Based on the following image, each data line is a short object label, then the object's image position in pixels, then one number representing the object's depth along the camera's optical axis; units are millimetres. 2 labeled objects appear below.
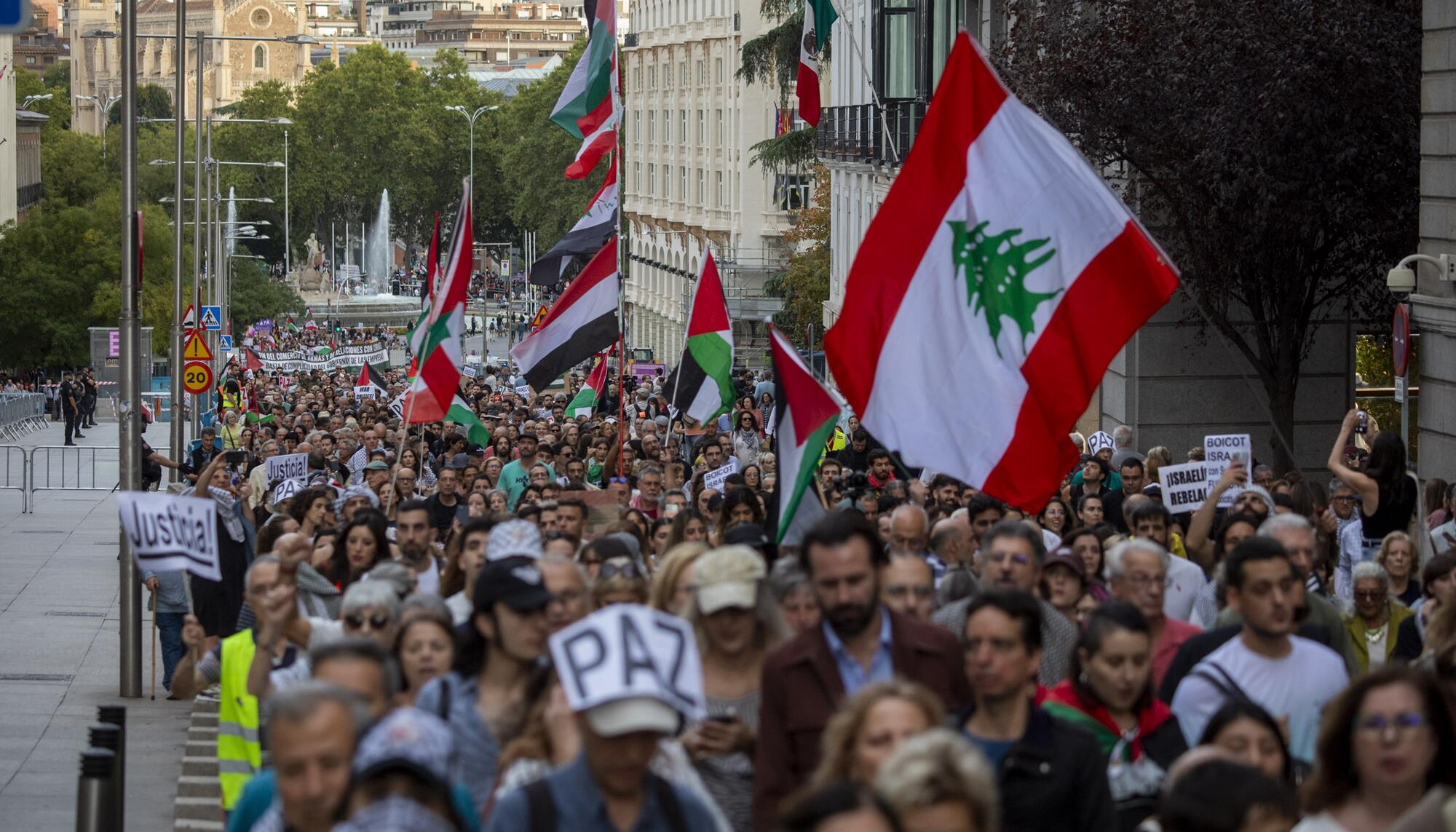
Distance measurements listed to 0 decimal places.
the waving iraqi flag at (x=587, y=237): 23969
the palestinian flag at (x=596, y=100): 26094
